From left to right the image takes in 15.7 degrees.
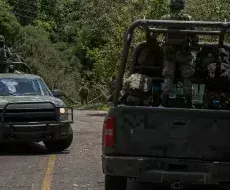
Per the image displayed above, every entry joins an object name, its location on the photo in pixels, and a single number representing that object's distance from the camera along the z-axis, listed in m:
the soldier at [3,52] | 21.04
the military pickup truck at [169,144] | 9.27
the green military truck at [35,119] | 15.79
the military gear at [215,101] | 10.44
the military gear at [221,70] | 11.25
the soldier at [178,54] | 10.62
